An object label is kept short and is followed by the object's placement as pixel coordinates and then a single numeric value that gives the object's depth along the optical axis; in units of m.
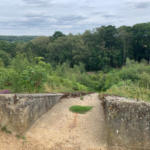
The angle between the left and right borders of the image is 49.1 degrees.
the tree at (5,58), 27.72
